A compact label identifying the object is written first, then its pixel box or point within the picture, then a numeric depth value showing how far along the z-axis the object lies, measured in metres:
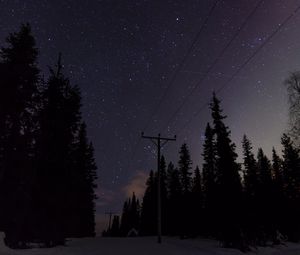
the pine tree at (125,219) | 98.71
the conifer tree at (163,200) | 57.12
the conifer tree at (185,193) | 45.62
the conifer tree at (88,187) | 41.15
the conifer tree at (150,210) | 61.81
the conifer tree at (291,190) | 42.88
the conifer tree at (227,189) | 27.14
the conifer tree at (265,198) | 39.53
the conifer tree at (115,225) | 130.69
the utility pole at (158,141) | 29.83
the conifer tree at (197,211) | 45.97
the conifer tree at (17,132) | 17.97
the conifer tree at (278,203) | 41.59
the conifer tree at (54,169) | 21.00
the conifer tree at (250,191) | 31.20
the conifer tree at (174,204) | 51.50
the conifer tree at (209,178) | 38.16
